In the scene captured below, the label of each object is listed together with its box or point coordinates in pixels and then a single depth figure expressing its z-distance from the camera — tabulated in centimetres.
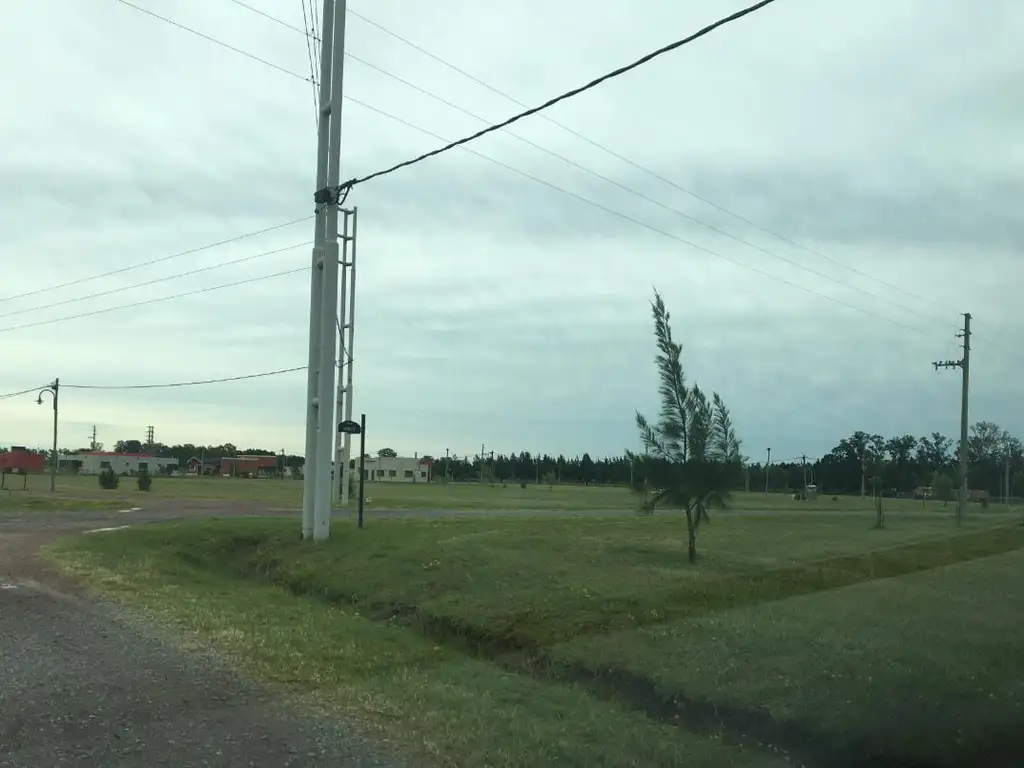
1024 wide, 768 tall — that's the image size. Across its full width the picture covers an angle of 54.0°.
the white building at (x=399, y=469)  13612
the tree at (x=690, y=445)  1678
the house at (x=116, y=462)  13762
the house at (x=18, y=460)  7956
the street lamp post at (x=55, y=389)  5900
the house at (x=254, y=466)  13750
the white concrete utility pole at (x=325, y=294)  2080
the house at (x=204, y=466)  14981
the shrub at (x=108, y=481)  5781
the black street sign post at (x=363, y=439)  2322
